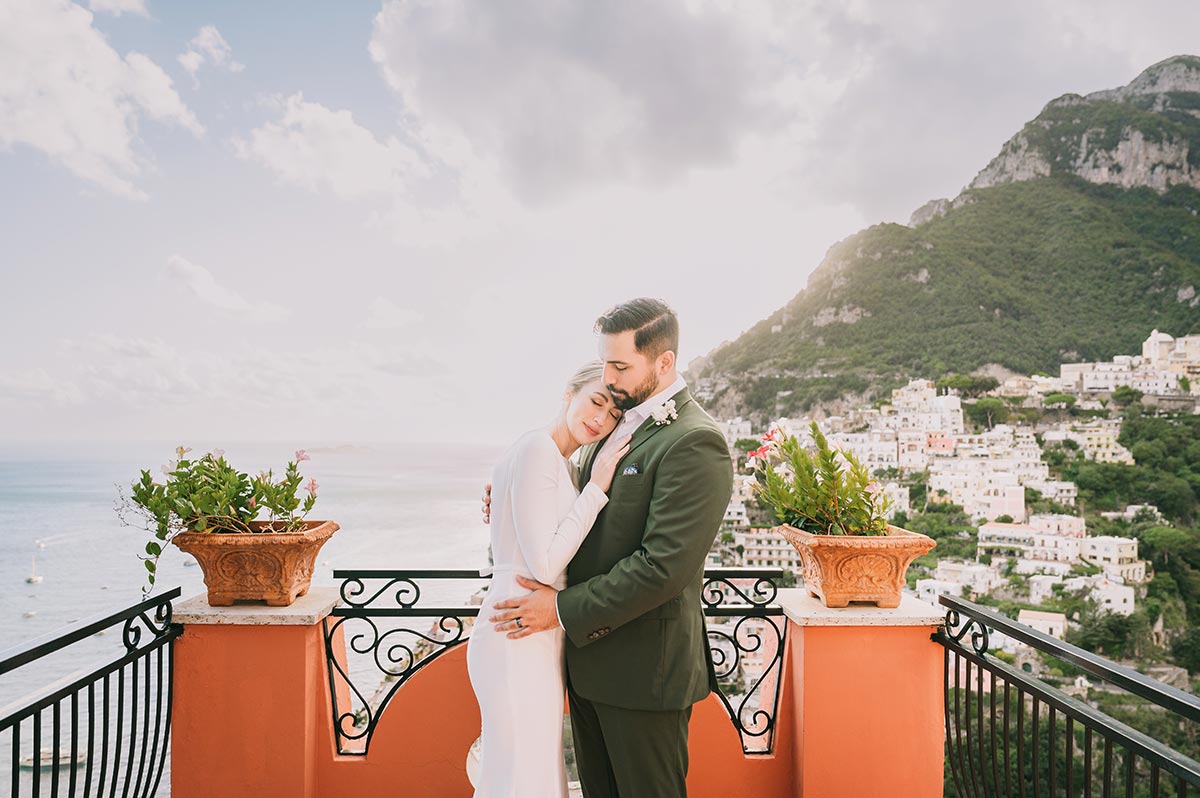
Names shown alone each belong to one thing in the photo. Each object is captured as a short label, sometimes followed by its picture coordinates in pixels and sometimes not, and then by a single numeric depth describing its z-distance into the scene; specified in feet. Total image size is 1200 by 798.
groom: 5.62
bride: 5.79
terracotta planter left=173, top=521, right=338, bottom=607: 7.41
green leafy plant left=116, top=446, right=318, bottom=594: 7.23
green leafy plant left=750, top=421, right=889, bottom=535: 7.70
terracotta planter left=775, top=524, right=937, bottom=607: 7.40
